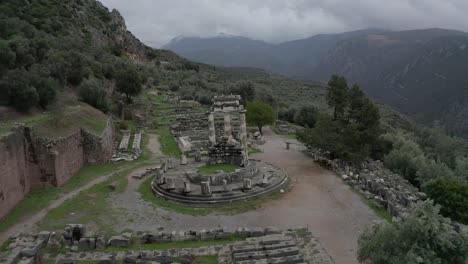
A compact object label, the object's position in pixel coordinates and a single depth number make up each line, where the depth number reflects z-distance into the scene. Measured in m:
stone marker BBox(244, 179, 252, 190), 23.39
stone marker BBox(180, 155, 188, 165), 29.15
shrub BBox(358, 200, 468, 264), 11.64
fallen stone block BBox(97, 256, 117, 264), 15.37
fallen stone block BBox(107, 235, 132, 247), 17.30
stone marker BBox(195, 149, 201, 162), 29.91
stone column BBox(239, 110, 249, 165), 30.26
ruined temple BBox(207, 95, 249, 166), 28.08
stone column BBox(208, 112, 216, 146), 32.48
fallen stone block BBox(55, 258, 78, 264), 15.30
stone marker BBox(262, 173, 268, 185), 24.39
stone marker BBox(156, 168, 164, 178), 25.69
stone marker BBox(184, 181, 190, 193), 22.97
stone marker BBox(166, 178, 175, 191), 23.64
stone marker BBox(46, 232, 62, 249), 17.12
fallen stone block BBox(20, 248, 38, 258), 15.76
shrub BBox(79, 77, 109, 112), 37.00
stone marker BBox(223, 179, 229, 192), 23.17
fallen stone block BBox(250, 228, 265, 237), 17.89
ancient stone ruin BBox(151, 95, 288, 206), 22.80
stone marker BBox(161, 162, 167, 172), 27.39
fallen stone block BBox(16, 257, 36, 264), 15.11
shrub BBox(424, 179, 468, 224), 20.94
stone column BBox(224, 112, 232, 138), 31.69
